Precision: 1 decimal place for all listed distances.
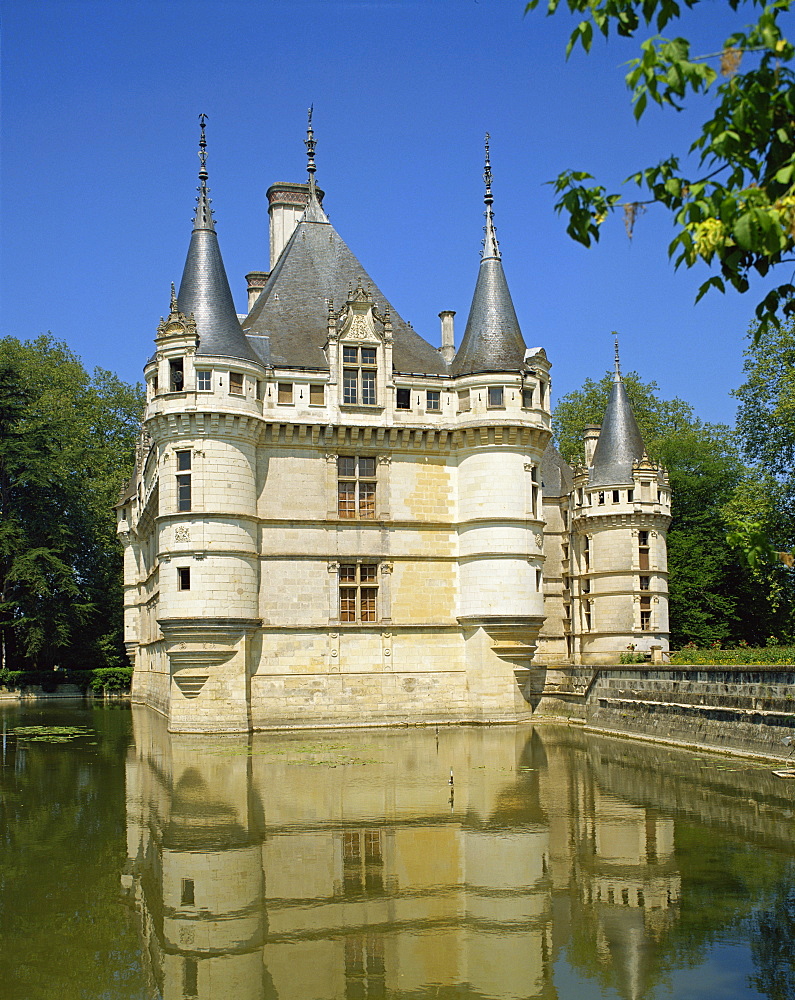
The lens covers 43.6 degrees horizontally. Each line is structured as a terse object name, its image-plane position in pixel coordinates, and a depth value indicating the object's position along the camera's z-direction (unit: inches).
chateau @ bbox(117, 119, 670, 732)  1038.4
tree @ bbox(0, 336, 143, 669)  1834.4
